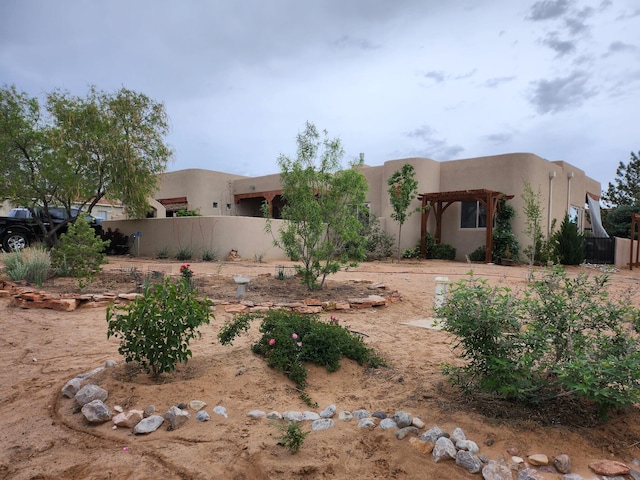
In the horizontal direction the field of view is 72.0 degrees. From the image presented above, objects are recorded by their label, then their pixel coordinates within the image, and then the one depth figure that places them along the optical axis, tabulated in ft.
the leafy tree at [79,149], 42.01
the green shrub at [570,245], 56.08
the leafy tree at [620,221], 88.48
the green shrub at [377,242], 60.70
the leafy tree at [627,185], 116.94
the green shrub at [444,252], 61.98
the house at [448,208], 54.44
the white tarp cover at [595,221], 76.13
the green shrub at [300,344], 12.07
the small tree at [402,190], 55.93
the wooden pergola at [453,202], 55.83
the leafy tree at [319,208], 26.55
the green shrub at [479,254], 59.35
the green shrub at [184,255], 51.70
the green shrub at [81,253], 27.22
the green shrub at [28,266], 26.81
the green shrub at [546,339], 8.17
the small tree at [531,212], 52.24
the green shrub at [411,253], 61.29
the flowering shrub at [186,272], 24.87
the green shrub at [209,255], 50.58
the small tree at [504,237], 57.47
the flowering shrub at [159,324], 10.67
